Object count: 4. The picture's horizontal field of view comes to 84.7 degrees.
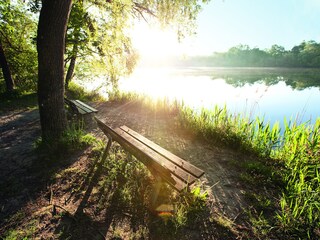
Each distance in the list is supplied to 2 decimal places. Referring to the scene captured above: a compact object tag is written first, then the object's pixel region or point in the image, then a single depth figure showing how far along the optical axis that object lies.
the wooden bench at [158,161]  2.08
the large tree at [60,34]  3.27
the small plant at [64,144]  3.66
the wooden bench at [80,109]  5.47
